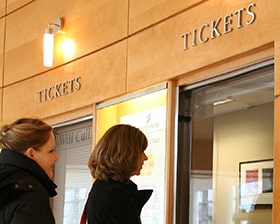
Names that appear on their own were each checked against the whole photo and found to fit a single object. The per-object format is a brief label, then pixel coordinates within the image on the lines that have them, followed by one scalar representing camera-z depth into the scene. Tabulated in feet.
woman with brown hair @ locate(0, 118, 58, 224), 8.77
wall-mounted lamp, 20.42
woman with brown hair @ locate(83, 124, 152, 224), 9.84
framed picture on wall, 13.21
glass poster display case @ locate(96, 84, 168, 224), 15.84
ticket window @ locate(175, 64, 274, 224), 13.47
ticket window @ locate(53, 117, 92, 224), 20.10
